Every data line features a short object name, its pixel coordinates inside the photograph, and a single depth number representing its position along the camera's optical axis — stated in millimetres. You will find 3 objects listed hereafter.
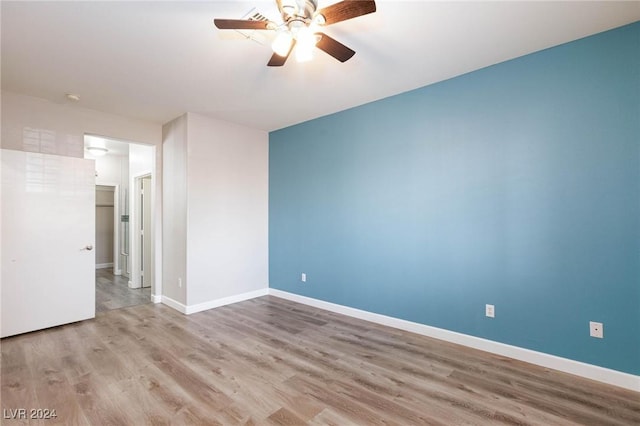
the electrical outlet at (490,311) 2836
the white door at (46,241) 3227
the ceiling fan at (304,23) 1719
